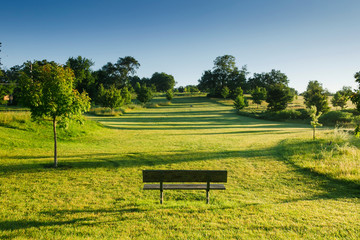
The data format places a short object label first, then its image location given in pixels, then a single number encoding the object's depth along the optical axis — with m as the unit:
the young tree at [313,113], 18.19
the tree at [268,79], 88.31
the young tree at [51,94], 9.45
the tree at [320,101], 44.03
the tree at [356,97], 7.47
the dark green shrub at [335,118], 34.72
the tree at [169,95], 75.21
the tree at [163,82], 132.25
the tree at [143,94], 59.66
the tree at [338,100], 51.10
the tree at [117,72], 65.19
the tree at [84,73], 53.77
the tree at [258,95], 62.47
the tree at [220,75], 92.44
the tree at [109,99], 40.31
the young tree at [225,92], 78.60
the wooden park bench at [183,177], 6.14
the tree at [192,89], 130.75
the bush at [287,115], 41.47
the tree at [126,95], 52.18
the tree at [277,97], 46.62
